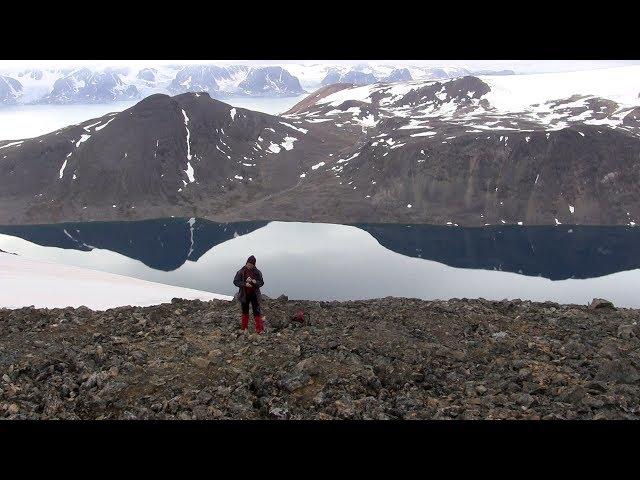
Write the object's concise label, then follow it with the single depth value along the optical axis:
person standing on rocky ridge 11.54
